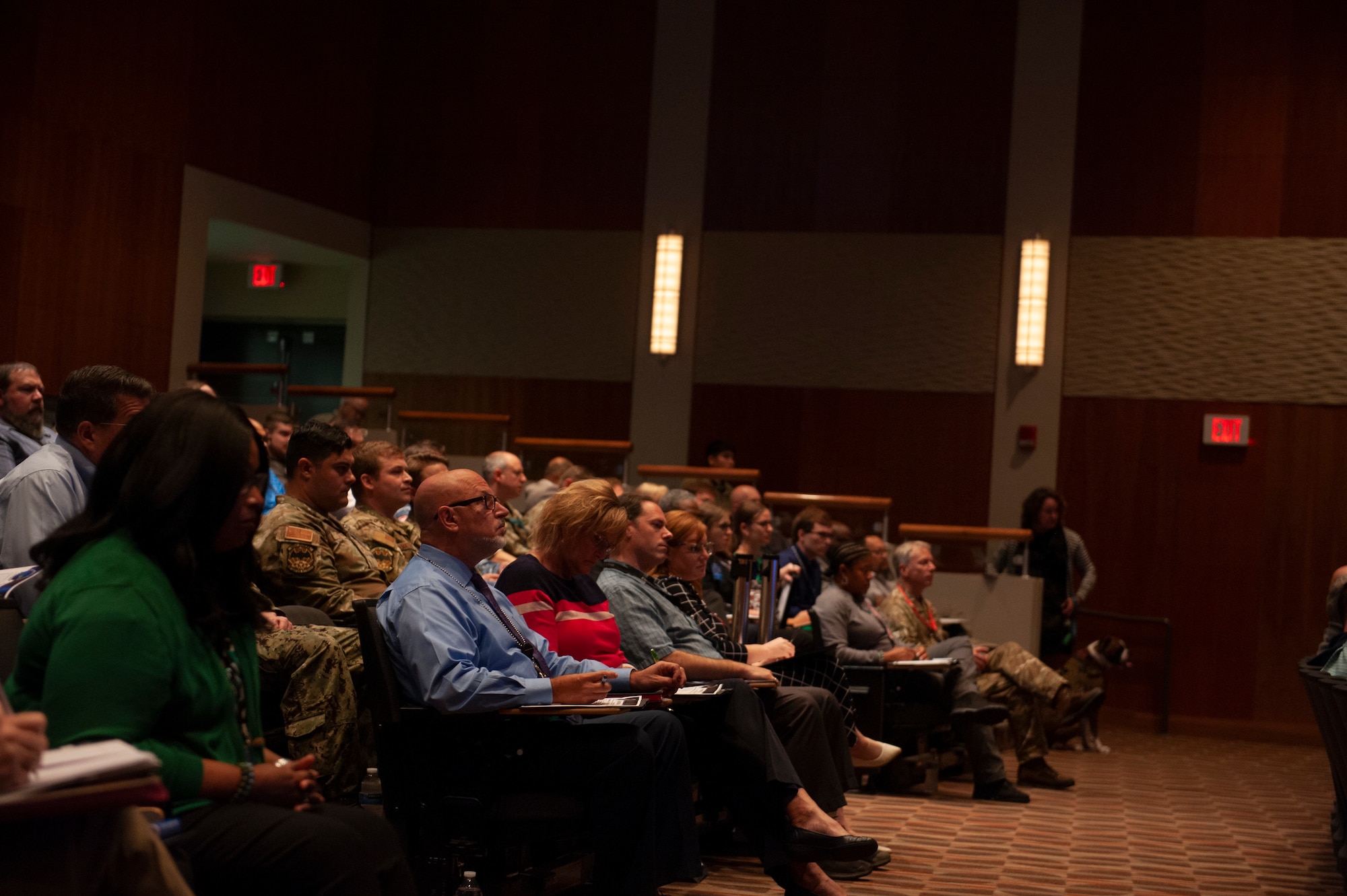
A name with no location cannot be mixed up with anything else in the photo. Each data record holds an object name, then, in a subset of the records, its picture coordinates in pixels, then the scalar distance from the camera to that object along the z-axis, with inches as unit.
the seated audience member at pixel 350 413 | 359.9
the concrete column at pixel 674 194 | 427.8
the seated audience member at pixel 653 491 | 224.0
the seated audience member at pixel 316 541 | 152.3
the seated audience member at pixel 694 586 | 167.8
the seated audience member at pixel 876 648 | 228.1
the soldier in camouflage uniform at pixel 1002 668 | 252.5
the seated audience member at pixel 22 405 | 210.4
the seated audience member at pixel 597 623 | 140.2
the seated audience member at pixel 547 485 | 311.4
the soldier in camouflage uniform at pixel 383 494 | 175.8
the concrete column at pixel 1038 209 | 399.9
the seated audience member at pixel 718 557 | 230.2
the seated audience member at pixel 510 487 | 243.9
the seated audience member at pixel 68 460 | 140.2
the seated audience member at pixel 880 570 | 287.7
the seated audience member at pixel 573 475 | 303.3
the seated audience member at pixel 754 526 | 255.1
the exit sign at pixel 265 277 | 495.2
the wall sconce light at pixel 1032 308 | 396.2
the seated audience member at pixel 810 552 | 264.5
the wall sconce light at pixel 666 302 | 424.5
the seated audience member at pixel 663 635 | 155.2
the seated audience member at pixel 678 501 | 231.8
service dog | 314.7
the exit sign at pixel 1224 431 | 383.9
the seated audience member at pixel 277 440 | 278.4
